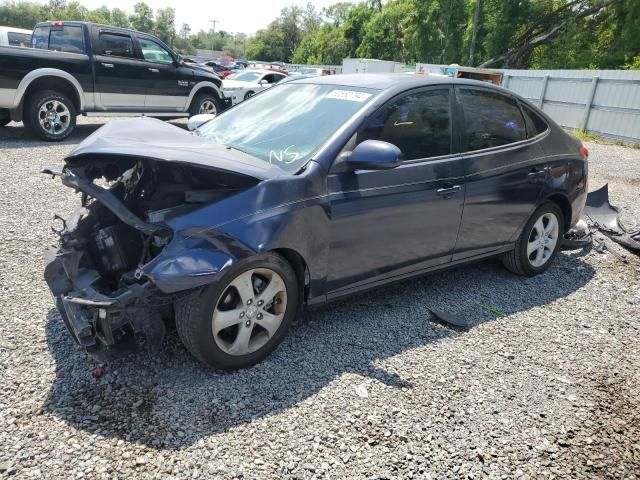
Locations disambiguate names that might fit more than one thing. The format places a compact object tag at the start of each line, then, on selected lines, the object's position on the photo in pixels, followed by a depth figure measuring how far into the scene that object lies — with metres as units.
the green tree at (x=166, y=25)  101.62
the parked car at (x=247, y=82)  15.75
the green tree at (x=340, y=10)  90.50
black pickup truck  8.50
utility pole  137.50
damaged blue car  2.67
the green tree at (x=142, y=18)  97.12
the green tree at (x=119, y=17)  105.88
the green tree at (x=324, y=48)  61.66
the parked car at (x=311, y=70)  26.45
